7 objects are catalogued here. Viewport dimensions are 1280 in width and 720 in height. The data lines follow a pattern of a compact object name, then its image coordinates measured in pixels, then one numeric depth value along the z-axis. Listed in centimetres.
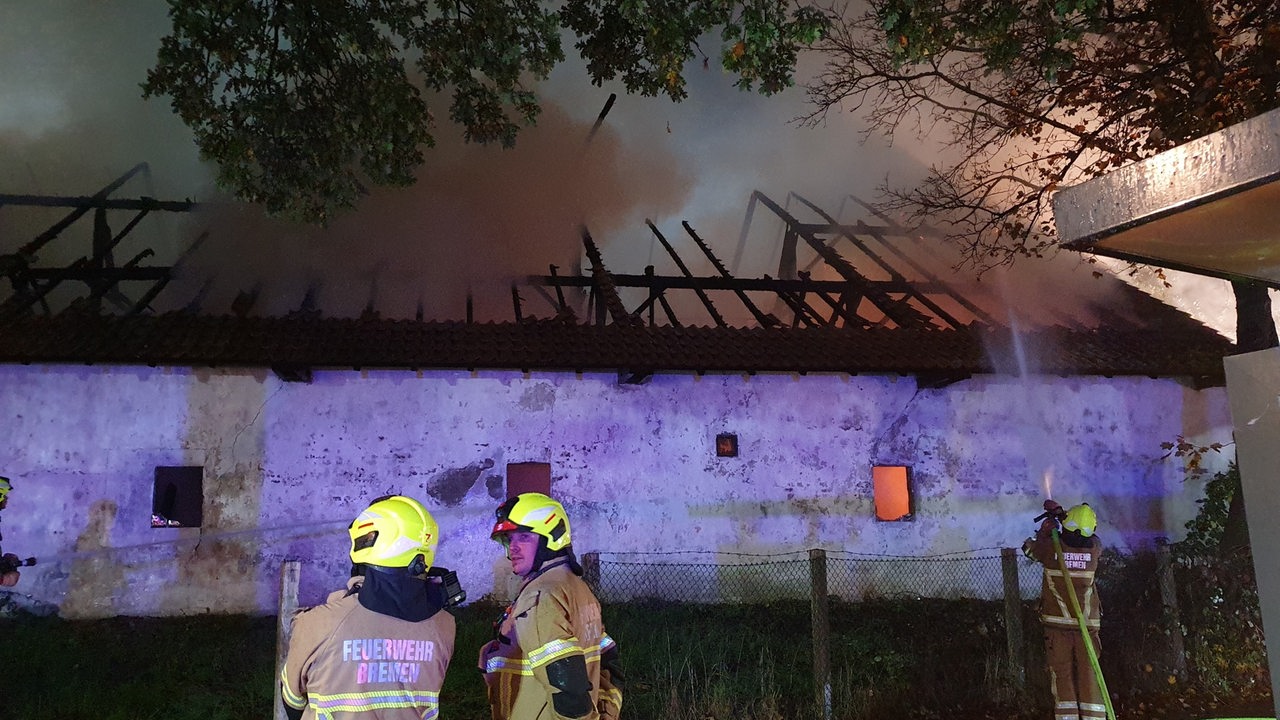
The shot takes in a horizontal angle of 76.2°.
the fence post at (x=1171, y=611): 742
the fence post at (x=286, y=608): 435
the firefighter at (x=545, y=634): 331
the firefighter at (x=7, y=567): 586
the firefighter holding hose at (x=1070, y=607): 605
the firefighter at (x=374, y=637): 284
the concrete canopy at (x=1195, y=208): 226
